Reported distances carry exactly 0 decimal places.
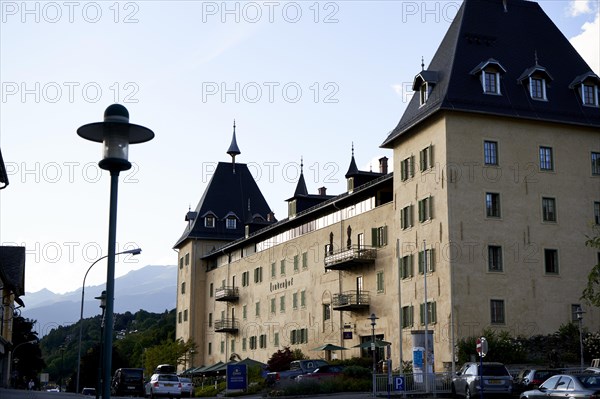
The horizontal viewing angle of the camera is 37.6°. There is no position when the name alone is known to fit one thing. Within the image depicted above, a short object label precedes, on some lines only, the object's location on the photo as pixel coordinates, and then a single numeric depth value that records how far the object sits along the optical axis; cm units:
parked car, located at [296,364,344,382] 4545
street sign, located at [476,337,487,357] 3089
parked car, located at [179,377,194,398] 5227
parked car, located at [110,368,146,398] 5638
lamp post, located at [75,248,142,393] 4323
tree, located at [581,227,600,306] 3476
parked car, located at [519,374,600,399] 2503
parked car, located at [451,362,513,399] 3400
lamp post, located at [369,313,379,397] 3941
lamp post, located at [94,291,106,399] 2712
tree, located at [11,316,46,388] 8069
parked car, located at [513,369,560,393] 3675
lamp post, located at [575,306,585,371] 4017
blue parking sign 3847
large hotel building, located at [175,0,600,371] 4844
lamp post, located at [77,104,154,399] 1185
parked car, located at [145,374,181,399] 4669
